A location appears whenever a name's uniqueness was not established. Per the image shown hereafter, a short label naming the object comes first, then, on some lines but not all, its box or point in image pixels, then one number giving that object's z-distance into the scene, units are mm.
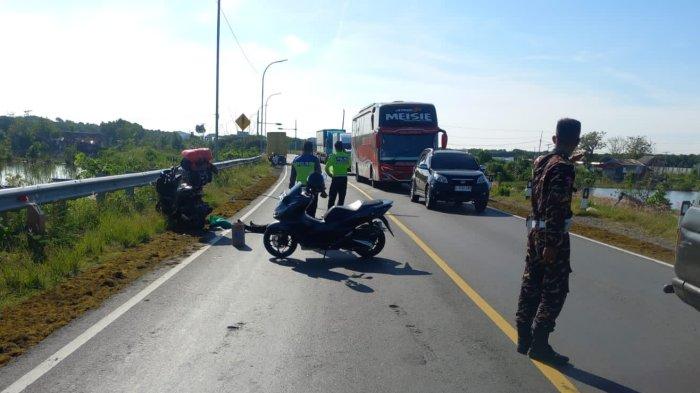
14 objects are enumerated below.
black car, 17188
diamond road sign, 31970
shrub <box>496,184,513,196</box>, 25625
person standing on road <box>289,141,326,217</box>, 11922
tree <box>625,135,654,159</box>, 74625
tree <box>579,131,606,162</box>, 81800
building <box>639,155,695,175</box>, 45612
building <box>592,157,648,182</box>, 63531
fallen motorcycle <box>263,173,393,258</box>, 9109
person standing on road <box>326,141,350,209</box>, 13469
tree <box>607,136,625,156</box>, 82875
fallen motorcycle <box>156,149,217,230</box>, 12039
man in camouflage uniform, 4723
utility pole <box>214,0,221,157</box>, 26433
